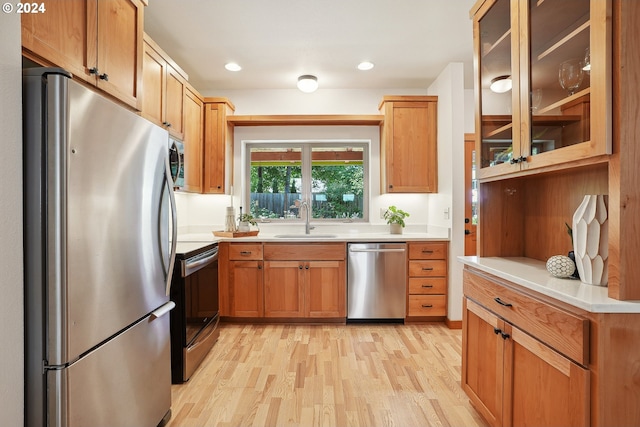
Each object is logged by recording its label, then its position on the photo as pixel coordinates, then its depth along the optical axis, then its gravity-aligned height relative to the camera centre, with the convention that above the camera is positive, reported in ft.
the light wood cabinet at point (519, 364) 3.70 -2.10
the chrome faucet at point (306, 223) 12.72 -0.44
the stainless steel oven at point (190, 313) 7.35 -2.40
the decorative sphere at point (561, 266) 4.61 -0.77
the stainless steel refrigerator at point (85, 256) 3.64 -0.54
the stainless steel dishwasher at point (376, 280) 11.02 -2.27
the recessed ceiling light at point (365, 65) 10.74 +4.83
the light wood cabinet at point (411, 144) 11.81 +2.43
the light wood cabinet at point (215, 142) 11.80 +2.50
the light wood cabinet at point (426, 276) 11.11 -2.15
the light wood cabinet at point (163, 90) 7.67 +3.15
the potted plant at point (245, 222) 12.01 -0.36
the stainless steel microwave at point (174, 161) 6.89 +1.09
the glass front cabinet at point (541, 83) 3.76 +1.86
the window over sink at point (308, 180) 13.48 +1.31
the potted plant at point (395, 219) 12.11 -0.26
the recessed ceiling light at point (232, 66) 10.83 +4.84
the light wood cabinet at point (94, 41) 4.19 +2.56
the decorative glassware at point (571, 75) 4.23 +1.83
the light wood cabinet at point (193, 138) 10.20 +2.41
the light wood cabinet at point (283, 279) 11.07 -2.25
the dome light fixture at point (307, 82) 11.39 +4.49
